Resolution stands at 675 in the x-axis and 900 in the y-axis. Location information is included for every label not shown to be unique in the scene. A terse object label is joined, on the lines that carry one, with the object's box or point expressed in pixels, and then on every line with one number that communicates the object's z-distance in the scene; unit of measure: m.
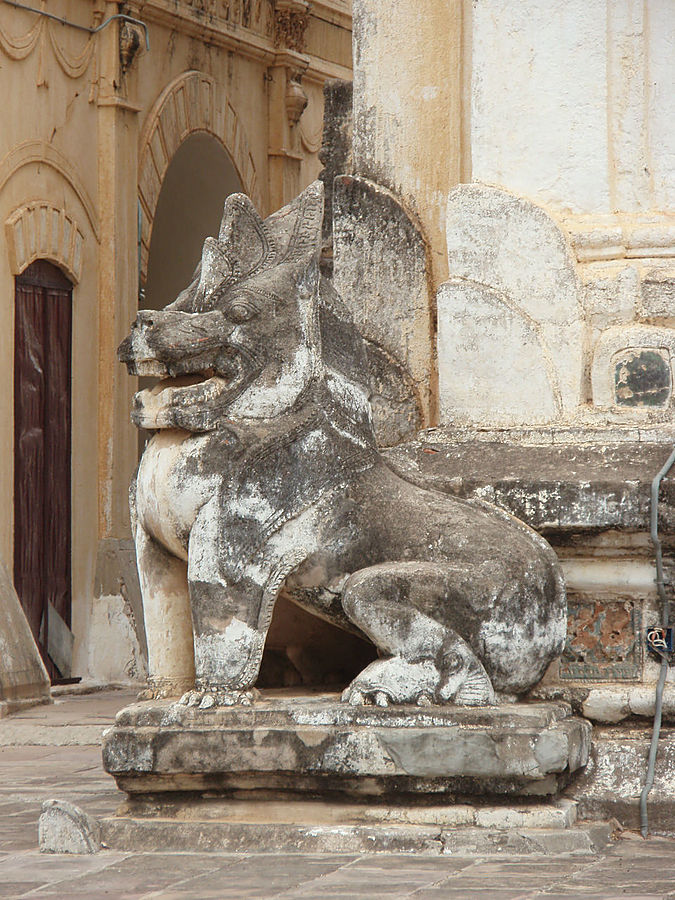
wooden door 18.80
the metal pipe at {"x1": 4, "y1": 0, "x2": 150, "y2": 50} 18.81
